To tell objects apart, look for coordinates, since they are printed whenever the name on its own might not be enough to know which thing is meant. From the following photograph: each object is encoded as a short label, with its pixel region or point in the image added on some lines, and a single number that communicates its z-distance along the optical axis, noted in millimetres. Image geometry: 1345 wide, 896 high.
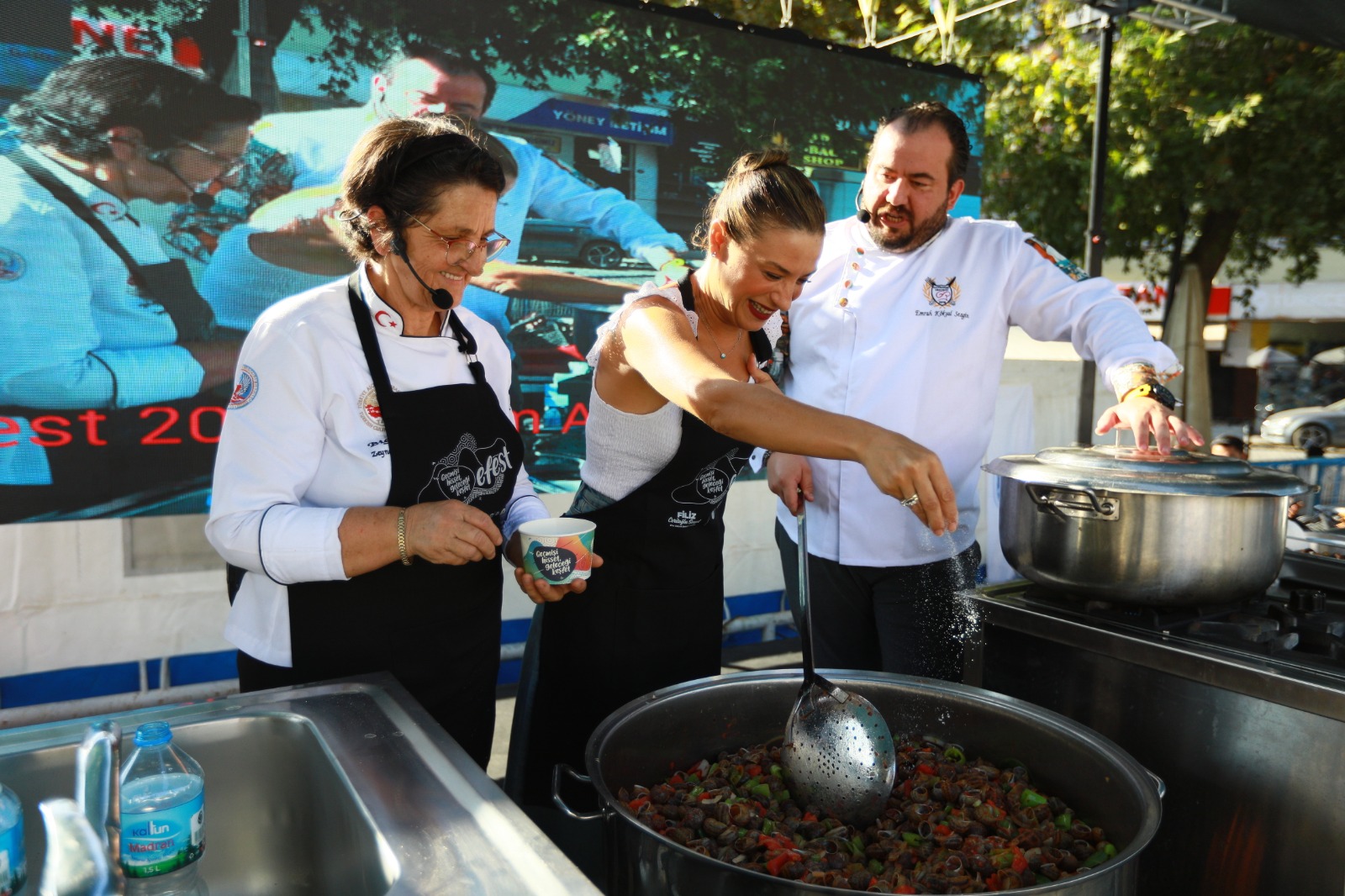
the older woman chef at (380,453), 1475
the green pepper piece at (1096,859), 1288
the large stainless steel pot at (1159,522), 1532
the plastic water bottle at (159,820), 903
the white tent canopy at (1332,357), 19156
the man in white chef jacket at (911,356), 2137
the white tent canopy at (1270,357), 15336
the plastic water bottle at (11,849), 847
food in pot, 1212
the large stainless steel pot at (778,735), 1043
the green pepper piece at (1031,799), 1402
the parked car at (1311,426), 14680
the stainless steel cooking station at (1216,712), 1382
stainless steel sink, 918
